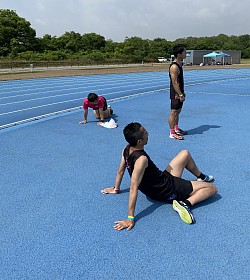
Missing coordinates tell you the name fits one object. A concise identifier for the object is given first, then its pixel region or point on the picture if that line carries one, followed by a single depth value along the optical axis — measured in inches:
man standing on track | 172.4
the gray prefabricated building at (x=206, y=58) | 1328.2
